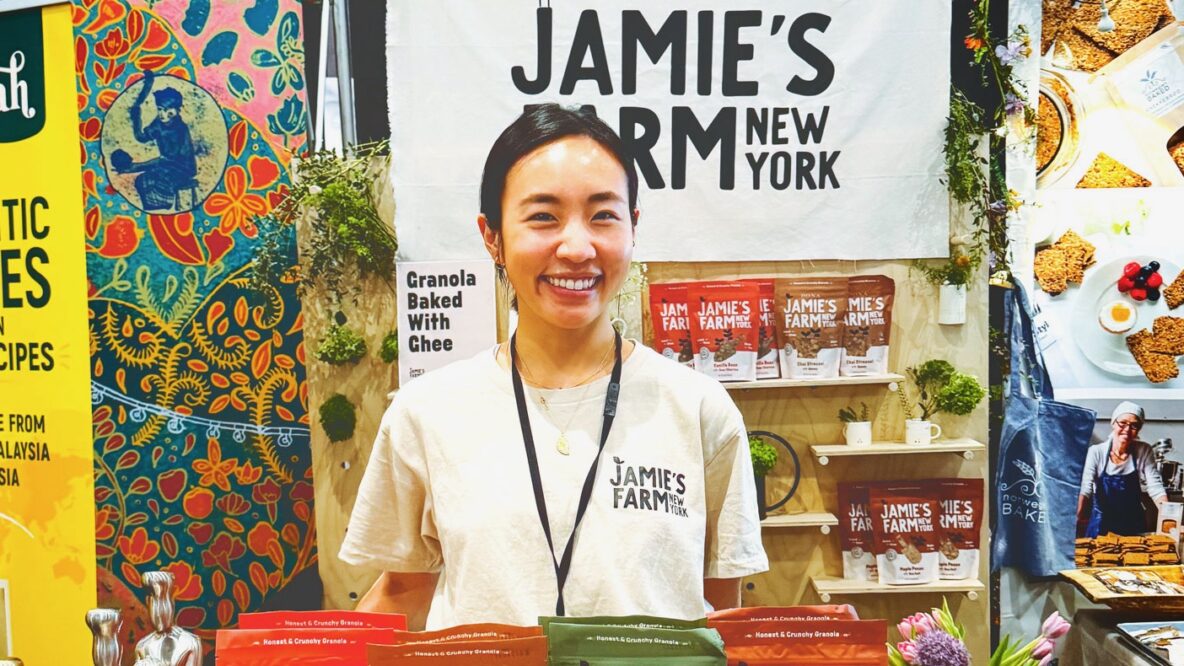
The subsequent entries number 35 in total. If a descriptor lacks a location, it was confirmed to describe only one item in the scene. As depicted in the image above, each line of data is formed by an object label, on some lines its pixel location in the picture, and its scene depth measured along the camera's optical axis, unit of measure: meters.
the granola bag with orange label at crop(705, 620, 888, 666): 1.47
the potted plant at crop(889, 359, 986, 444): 3.02
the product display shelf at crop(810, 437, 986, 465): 2.97
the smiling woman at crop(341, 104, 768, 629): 1.68
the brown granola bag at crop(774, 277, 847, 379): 3.01
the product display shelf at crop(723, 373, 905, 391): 2.98
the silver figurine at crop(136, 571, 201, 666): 1.59
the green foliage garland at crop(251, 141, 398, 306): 3.01
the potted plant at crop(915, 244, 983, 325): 2.99
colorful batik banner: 3.06
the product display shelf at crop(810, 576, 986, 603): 3.00
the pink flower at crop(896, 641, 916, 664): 1.53
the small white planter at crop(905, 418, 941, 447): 3.01
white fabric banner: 2.91
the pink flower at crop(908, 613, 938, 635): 1.56
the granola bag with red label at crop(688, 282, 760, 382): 3.00
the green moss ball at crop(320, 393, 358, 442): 3.07
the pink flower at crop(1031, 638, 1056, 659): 1.55
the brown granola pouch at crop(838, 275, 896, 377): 3.00
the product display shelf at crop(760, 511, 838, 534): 3.02
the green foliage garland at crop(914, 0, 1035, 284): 2.94
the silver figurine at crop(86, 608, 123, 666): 1.57
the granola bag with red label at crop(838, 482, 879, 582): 3.06
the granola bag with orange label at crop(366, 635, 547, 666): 1.39
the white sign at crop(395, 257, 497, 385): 3.00
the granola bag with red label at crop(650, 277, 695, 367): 3.01
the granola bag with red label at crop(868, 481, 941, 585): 3.03
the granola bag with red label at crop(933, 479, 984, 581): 3.04
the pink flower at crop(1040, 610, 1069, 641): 1.57
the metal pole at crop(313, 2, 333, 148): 3.07
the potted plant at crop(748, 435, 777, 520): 3.01
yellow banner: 3.02
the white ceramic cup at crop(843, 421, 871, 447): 3.01
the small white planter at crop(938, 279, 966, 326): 3.01
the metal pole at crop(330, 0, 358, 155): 3.06
